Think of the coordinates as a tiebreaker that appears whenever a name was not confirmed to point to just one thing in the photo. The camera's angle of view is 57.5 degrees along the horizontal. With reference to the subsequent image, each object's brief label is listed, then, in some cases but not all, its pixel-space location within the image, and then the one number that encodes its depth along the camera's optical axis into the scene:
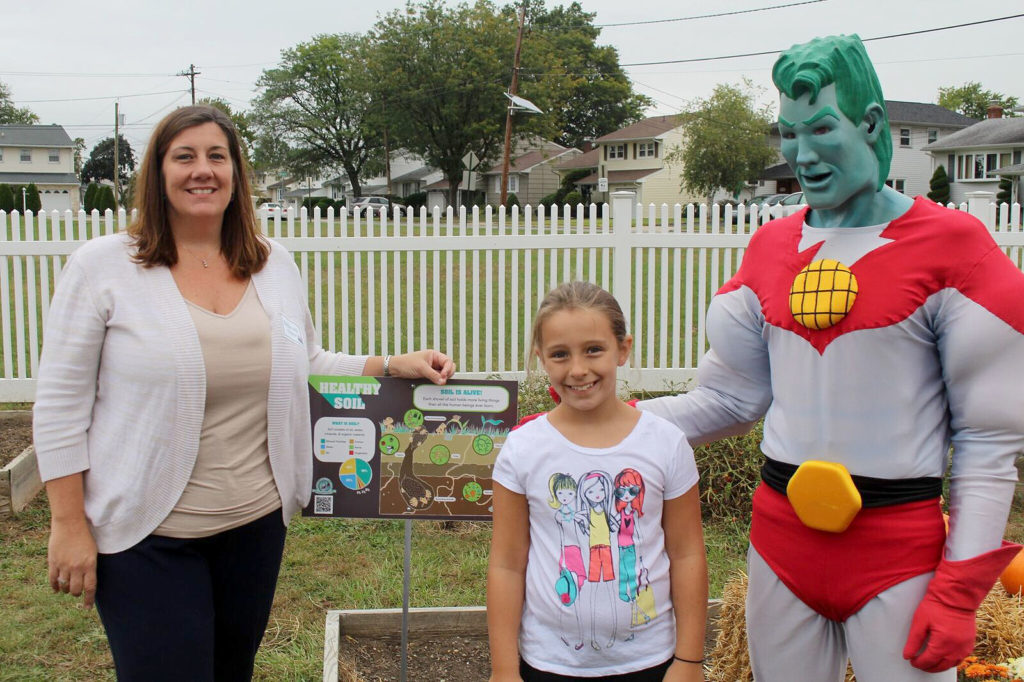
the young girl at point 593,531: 2.08
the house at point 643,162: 56.81
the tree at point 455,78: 49.62
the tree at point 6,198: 30.49
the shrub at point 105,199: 36.75
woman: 2.24
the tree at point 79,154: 80.88
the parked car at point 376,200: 56.54
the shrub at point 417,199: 59.32
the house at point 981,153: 44.44
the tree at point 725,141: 45.84
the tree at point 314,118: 61.19
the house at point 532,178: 63.16
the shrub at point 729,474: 5.30
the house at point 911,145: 52.38
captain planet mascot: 1.99
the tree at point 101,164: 82.62
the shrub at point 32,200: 33.90
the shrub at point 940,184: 42.28
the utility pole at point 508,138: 32.81
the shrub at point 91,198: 38.28
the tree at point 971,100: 71.69
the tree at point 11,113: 83.50
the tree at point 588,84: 66.25
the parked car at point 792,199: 31.30
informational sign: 2.88
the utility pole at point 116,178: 54.90
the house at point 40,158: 67.19
